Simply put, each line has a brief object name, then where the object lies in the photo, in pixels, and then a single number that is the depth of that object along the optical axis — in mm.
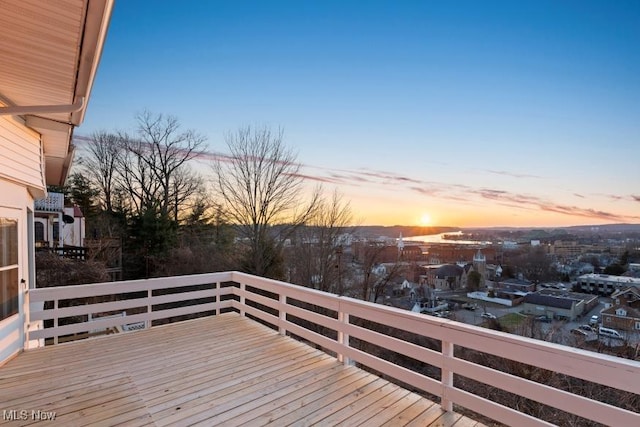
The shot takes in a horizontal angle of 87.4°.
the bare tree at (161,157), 20172
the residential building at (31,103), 1666
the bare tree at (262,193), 13664
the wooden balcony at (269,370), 2240
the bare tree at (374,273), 15023
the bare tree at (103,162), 20406
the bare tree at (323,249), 14219
